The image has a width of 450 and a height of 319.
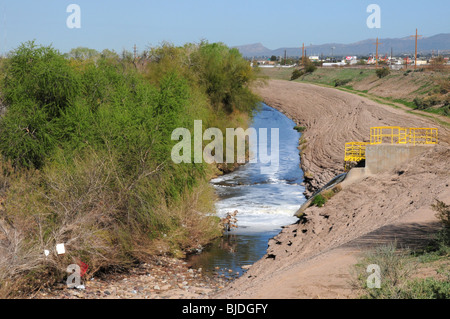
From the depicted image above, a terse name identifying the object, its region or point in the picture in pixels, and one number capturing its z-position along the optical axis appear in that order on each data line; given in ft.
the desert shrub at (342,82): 316.19
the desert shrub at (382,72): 274.77
